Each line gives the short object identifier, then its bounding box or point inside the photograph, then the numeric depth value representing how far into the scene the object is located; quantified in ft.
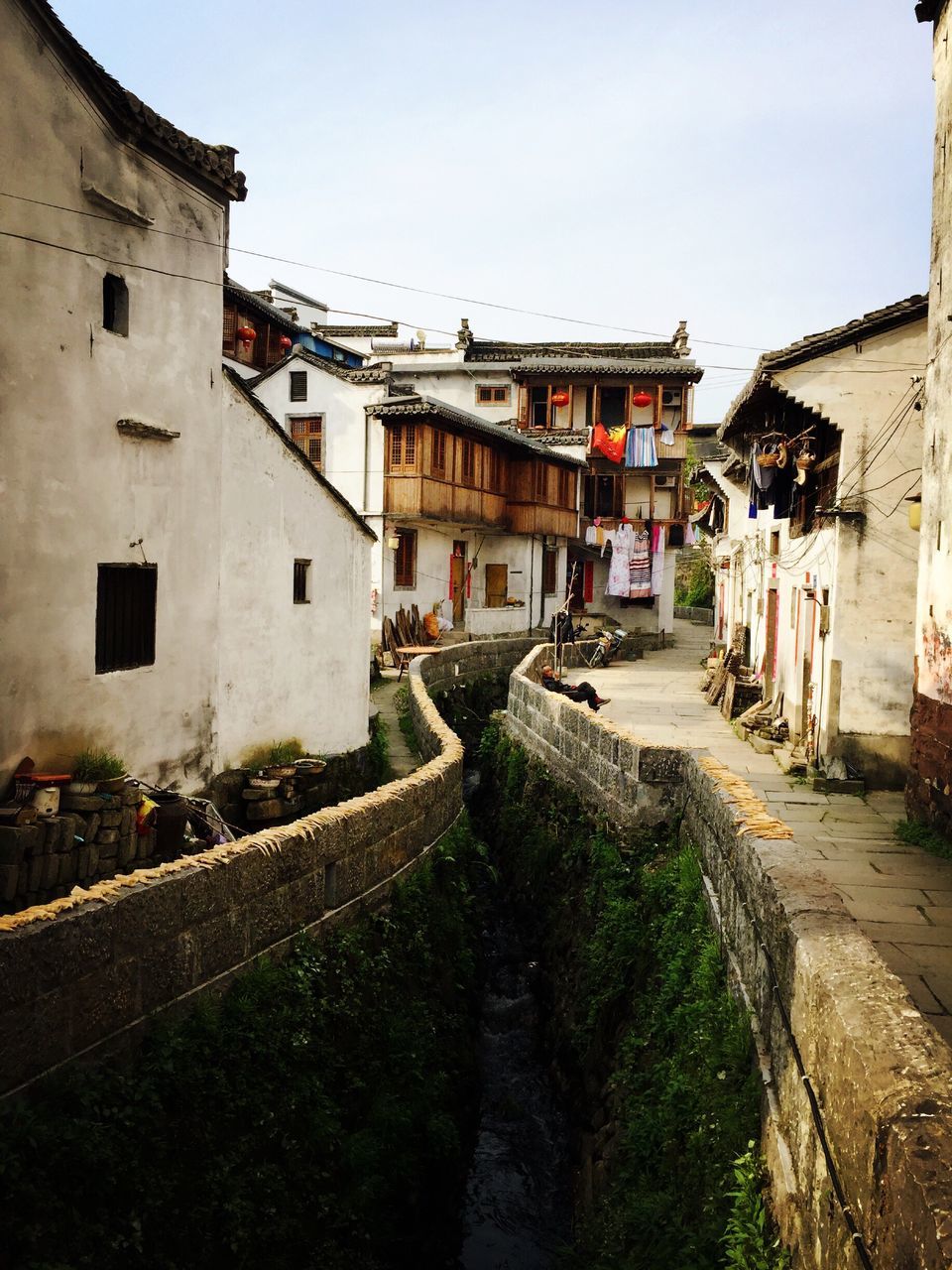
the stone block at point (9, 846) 26.27
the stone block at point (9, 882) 25.89
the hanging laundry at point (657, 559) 126.41
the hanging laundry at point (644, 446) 123.24
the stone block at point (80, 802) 28.99
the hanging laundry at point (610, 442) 122.52
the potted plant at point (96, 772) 29.46
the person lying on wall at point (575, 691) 56.44
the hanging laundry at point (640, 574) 125.29
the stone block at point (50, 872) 27.43
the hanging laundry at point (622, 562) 125.08
